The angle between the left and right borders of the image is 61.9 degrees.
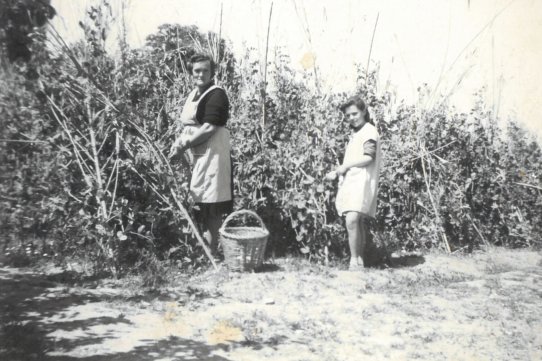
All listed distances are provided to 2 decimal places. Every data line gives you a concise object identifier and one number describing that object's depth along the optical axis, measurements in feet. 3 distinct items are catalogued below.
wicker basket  12.43
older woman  12.28
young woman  13.01
